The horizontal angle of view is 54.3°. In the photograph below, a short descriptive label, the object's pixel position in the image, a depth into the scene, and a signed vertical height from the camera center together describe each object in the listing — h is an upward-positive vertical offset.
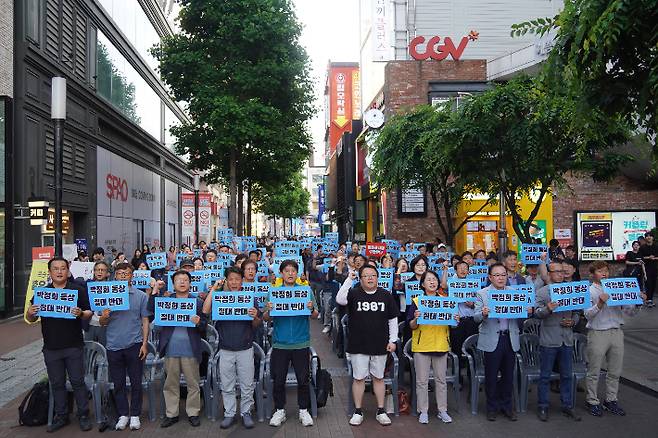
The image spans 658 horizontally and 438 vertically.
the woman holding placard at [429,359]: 7.44 -1.45
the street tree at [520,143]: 11.66 +1.70
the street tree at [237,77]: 26.17 +6.79
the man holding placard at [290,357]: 7.30 -1.38
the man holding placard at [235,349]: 7.23 -1.27
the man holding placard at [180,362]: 7.29 -1.42
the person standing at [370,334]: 7.23 -1.12
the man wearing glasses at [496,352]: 7.46 -1.38
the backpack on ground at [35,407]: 7.37 -1.93
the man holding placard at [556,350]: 7.51 -1.39
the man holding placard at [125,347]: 7.19 -1.21
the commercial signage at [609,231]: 22.69 +0.04
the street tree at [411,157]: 16.27 +2.15
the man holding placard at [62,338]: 7.06 -1.10
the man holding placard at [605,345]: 7.59 -1.34
